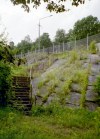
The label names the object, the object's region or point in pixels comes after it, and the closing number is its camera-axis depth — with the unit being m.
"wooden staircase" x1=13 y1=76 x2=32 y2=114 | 8.36
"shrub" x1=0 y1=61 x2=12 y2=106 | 7.99
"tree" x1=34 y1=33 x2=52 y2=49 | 30.18
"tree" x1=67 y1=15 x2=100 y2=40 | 25.35
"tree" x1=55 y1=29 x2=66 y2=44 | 31.77
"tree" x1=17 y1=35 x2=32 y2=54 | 30.61
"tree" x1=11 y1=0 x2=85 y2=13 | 3.45
